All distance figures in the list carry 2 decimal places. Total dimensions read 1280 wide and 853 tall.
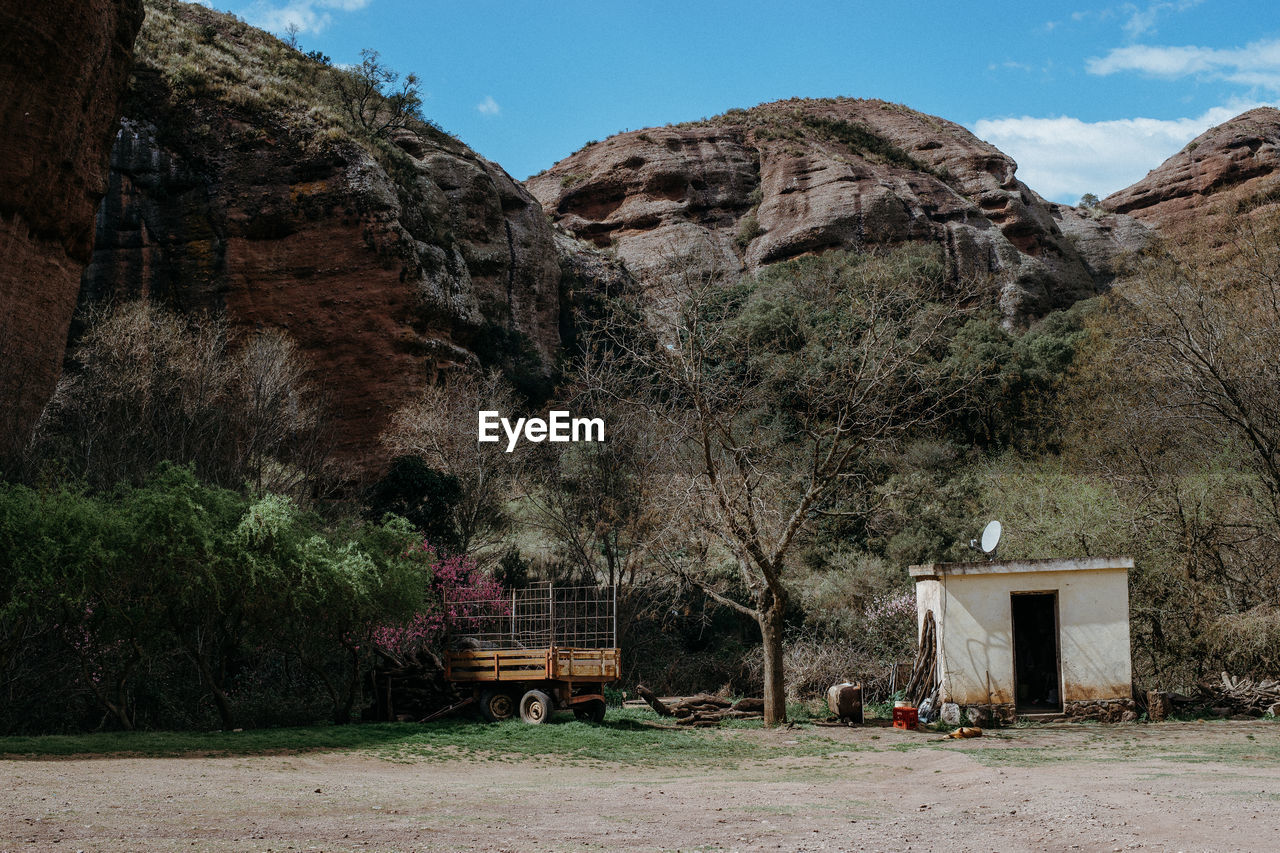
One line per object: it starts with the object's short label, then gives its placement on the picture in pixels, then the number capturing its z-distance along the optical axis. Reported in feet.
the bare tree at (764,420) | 55.06
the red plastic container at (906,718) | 50.64
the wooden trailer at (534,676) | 50.49
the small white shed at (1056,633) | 51.70
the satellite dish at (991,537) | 54.45
